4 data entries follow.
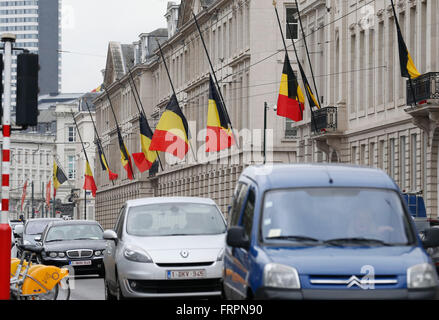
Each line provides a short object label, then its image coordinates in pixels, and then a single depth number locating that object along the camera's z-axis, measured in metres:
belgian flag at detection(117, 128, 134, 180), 75.98
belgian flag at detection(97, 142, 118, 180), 84.06
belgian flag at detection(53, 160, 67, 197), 95.06
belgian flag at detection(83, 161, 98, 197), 92.83
